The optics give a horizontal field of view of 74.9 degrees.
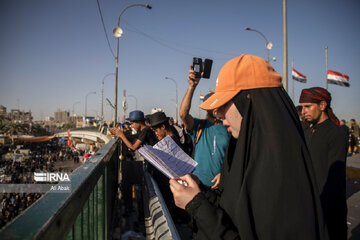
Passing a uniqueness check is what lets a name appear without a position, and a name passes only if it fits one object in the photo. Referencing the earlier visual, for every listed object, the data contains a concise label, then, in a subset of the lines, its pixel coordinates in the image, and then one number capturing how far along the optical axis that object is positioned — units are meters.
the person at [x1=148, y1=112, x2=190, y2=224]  3.66
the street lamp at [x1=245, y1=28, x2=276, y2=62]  15.12
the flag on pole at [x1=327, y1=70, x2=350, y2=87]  20.12
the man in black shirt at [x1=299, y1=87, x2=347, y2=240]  2.27
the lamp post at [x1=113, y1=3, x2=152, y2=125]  16.91
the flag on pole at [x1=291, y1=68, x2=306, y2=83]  20.33
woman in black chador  0.95
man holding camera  3.30
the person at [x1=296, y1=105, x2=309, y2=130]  4.35
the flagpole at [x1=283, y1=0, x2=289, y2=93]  9.17
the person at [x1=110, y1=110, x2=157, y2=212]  4.62
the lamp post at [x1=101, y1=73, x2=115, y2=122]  38.08
